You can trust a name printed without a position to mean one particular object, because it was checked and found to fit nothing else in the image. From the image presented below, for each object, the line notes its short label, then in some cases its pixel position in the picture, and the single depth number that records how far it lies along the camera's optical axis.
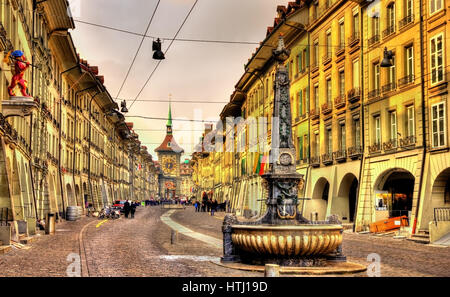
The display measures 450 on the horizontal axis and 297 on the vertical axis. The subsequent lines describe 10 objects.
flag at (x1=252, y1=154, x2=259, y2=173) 56.32
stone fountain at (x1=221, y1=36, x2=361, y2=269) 14.88
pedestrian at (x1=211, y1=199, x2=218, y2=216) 62.91
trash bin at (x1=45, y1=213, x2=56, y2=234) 30.27
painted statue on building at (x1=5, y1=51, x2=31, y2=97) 24.55
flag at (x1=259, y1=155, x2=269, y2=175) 48.09
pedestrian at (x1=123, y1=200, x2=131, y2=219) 52.97
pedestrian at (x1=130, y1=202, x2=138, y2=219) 53.69
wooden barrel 47.31
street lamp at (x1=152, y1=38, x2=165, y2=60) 24.09
